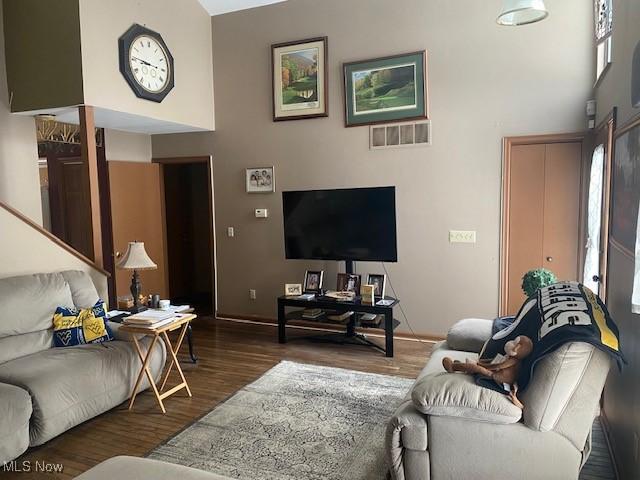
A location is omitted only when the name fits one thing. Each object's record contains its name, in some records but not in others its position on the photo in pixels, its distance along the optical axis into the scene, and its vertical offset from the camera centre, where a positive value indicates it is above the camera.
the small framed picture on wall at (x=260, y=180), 5.60 +0.28
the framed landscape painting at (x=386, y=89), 4.79 +1.16
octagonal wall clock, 4.53 +1.46
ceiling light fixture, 2.78 +1.17
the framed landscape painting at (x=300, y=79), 5.22 +1.40
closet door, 4.38 -0.12
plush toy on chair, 2.12 -0.79
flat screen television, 4.63 -0.24
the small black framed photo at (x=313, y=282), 5.08 -0.88
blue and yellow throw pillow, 3.49 -0.91
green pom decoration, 3.03 -0.55
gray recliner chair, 2.02 -1.04
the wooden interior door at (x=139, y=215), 5.68 -0.12
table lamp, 3.95 -0.49
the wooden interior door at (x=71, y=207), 5.54 +0.00
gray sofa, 2.74 -1.07
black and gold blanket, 1.97 -0.59
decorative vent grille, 4.84 +0.68
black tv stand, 4.48 -1.12
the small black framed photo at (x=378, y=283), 4.77 -0.85
